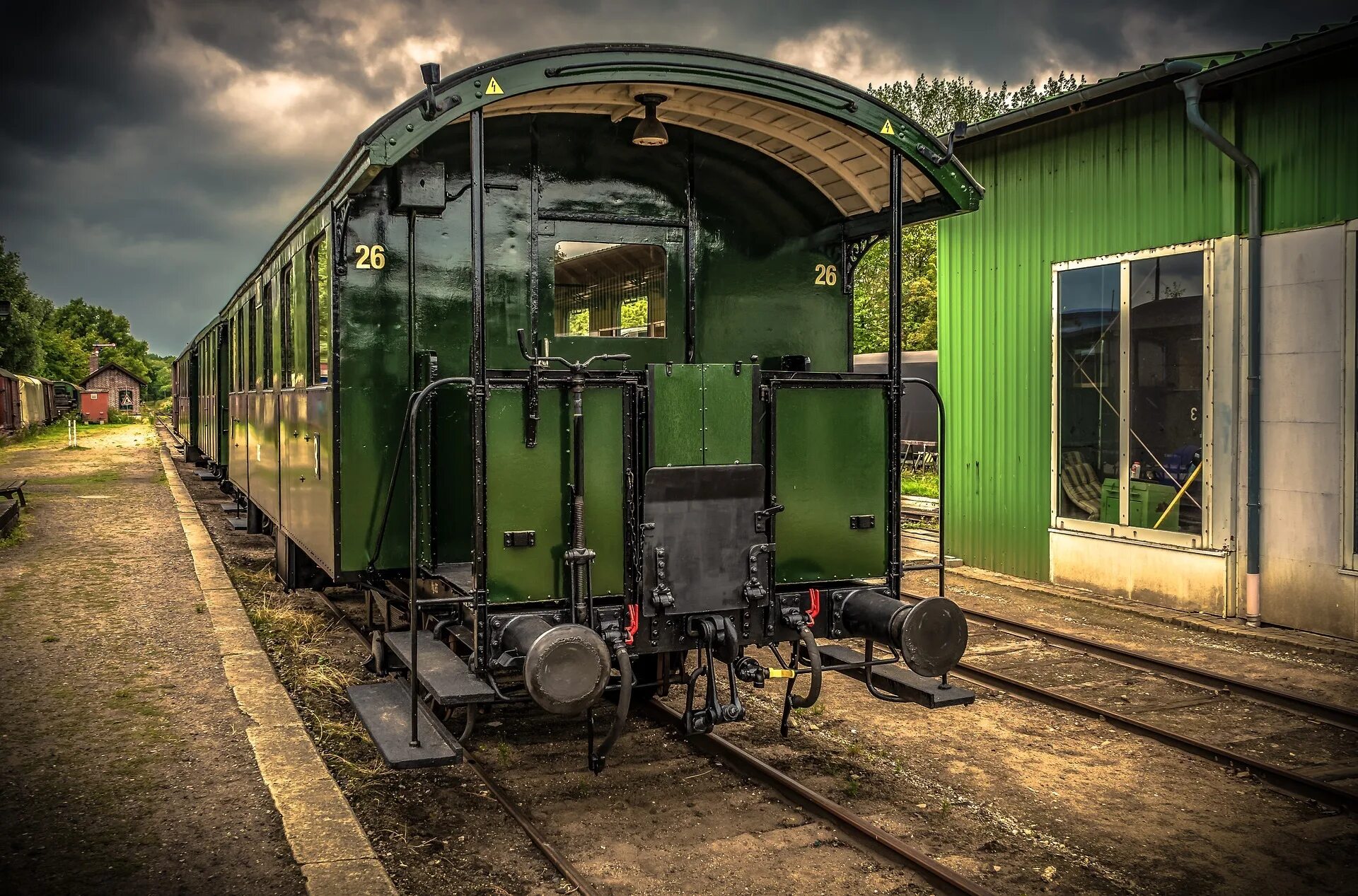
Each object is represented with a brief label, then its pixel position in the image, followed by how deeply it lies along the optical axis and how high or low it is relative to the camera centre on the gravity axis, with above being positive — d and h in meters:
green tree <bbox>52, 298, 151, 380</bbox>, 111.94 +11.05
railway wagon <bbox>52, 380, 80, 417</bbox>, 66.62 +2.25
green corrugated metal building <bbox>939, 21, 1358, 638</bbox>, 8.91 +0.82
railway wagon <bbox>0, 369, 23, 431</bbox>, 38.41 +1.03
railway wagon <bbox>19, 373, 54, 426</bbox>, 44.31 +1.33
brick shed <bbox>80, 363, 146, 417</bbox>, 85.50 +3.58
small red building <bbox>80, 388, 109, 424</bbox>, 61.81 +1.37
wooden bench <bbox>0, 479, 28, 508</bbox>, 15.61 -0.86
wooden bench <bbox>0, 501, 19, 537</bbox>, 14.02 -1.17
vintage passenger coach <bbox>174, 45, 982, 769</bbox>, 5.00 +0.20
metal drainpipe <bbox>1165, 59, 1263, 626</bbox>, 9.34 -0.01
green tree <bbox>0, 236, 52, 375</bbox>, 58.91 +6.11
